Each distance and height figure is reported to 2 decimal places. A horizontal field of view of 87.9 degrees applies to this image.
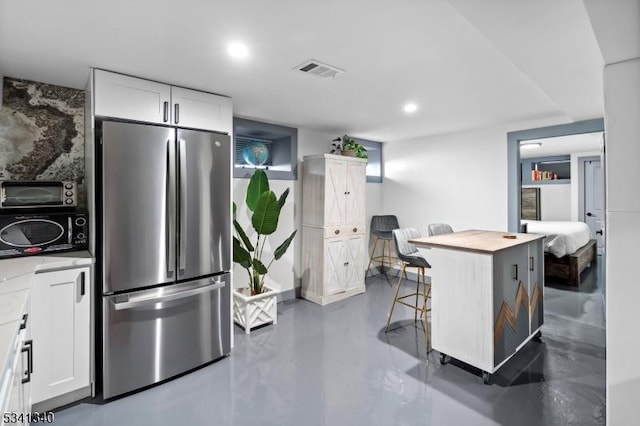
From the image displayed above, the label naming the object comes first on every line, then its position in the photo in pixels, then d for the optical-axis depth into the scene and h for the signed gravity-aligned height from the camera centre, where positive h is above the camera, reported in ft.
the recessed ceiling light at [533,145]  20.44 +4.26
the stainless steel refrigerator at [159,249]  7.51 -0.88
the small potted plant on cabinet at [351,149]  15.12 +2.95
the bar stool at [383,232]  18.03 -1.07
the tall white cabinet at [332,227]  14.02 -0.65
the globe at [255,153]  13.60 +2.47
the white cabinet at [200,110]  8.73 +2.85
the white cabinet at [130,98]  7.62 +2.80
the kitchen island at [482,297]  7.93 -2.19
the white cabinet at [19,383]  3.82 -2.22
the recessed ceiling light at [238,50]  6.70 +3.41
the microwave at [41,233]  7.11 -0.43
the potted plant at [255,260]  11.12 -1.53
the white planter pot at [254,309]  11.14 -3.33
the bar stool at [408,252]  9.96 -1.31
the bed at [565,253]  16.38 -2.12
